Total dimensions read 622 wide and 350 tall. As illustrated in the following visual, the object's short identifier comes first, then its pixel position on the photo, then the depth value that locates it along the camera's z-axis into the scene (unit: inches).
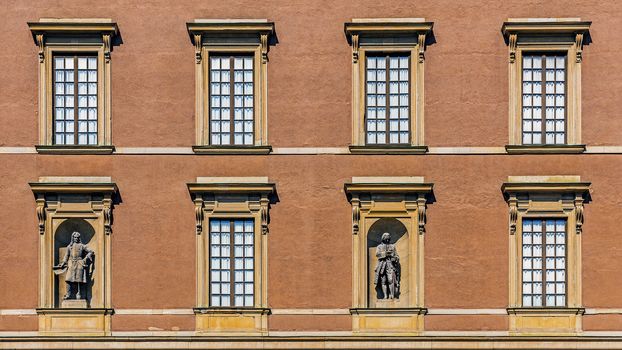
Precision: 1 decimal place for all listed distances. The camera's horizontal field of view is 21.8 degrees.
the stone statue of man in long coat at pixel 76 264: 1471.5
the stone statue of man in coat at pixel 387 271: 1475.1
